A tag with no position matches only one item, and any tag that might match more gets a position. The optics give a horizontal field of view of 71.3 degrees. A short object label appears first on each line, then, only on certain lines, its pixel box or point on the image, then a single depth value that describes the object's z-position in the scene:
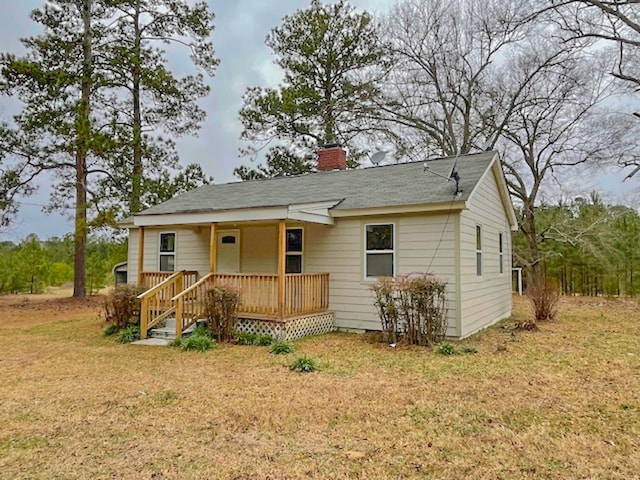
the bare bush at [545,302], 11.35
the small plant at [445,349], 7.41
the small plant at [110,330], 9.70
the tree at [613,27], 13.90
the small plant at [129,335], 8.89
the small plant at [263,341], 8.35
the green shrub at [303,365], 6.41
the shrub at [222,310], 8.51
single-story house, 8.80
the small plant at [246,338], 8.45
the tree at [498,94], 17.75
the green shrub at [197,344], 7.96
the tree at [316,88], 20.45
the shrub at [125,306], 9.81
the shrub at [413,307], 7.99
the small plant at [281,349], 7.67
